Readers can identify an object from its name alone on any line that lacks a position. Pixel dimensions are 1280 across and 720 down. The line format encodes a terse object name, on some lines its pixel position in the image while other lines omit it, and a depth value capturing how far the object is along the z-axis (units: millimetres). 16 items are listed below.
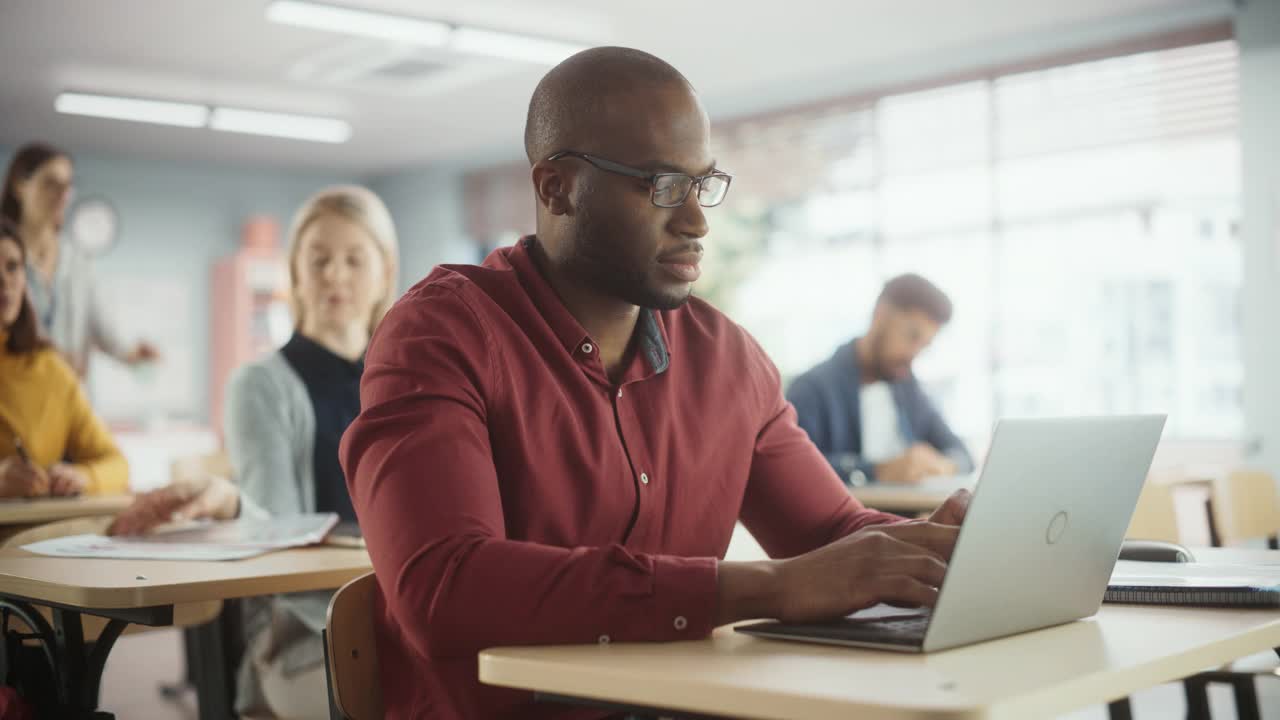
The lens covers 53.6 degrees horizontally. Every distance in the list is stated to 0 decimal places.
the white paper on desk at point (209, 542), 2006
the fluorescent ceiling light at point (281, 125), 8391
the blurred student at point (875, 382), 4234
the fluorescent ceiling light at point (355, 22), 5973
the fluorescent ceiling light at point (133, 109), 7945
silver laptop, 1003
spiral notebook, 1285
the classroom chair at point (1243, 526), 2566
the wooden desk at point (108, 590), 1632
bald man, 1132
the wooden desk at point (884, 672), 859
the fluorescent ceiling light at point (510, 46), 6422
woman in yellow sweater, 3795
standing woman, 4461
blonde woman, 2225
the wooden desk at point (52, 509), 3303
